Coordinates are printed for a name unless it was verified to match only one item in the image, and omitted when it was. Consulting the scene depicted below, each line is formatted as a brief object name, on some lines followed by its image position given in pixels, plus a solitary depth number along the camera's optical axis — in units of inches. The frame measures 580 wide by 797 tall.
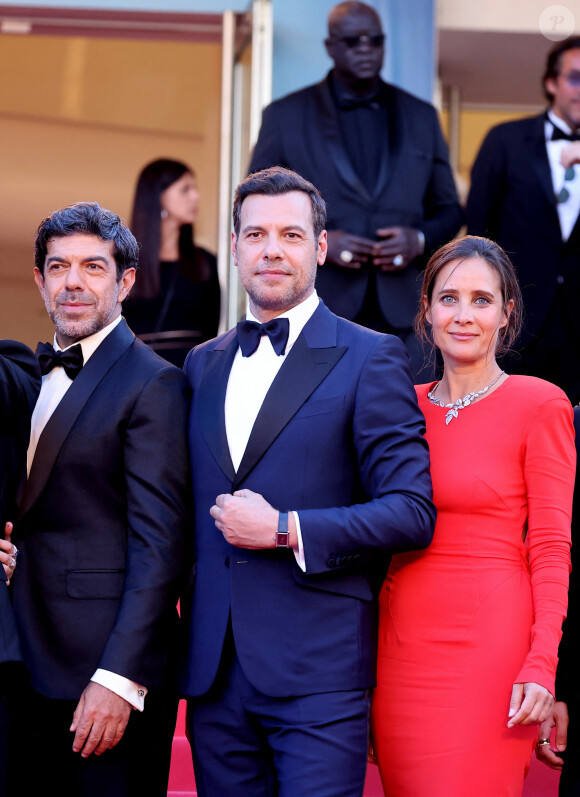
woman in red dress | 202.5
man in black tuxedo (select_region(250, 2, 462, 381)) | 341.7
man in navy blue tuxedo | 199.2
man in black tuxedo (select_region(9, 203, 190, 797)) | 209.5
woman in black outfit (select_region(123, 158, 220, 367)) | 402.0
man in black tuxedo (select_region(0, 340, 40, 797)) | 209.9
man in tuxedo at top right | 351.9
